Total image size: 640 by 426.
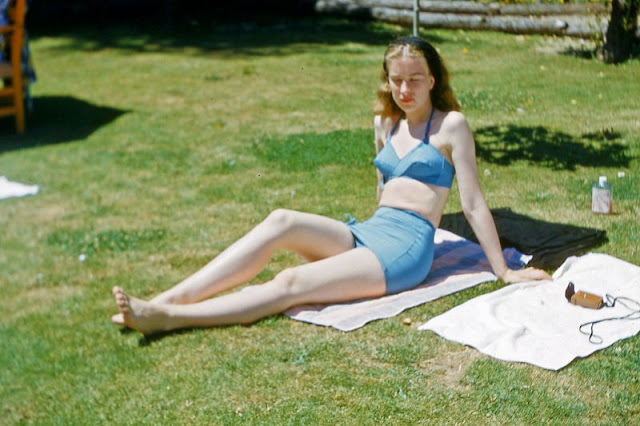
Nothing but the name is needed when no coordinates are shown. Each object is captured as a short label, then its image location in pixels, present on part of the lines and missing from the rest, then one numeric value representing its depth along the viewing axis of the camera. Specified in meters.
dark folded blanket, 4.86
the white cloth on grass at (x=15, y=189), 7.37
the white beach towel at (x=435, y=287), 4.20
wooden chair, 9.47
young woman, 4.20
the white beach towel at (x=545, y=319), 3.76
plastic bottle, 5.63
